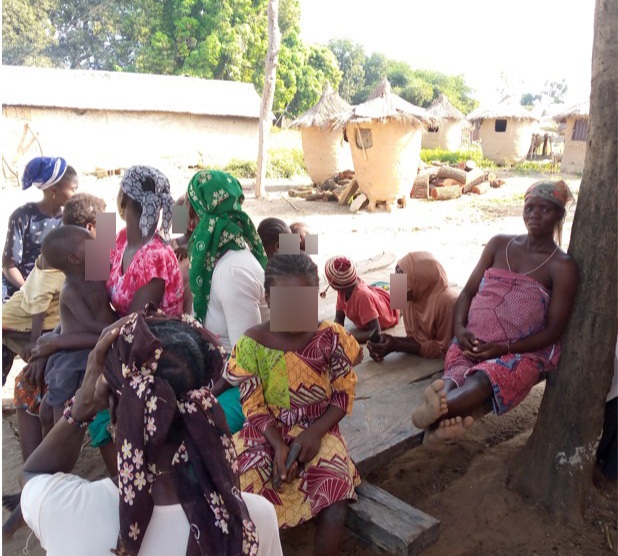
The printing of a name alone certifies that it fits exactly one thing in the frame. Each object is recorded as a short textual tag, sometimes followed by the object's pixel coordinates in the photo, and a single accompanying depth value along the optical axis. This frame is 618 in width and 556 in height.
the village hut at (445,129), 22.39
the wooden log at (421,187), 13.61
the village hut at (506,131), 20.69
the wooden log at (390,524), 1.97
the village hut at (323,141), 14.30
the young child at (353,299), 3.42
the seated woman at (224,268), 2.37
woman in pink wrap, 2.51
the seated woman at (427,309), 3.31
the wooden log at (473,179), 14.31
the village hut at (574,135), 17.84
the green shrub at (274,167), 18.36
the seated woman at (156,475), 1.15
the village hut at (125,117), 16.48
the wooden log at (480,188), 14.31
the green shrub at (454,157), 20.42
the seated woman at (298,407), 1.98
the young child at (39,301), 2.79
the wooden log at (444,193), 13.52
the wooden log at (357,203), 12.18
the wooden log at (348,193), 12.79
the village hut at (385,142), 11.40
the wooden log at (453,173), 14.20
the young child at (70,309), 2.36
